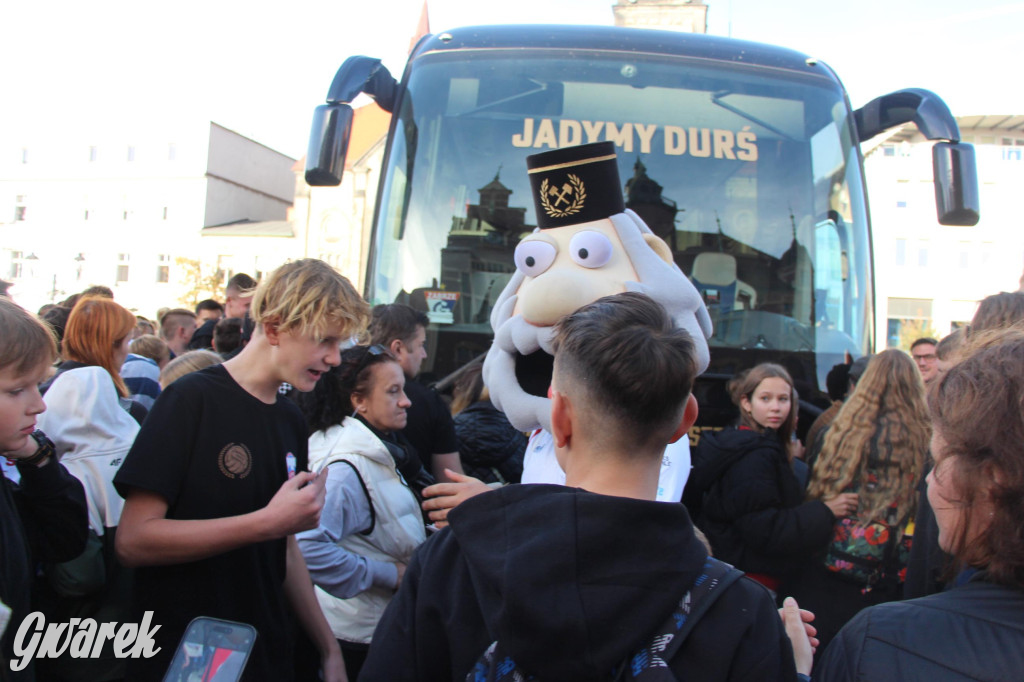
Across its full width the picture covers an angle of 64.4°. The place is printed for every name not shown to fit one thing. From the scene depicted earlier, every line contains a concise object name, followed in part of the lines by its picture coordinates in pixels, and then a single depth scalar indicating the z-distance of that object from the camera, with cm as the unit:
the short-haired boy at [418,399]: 358
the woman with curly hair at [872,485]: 338
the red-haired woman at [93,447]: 227
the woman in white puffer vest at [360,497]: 259
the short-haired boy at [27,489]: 187
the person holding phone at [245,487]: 207
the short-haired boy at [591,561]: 123
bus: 464
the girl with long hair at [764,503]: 337
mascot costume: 273
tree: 3953
